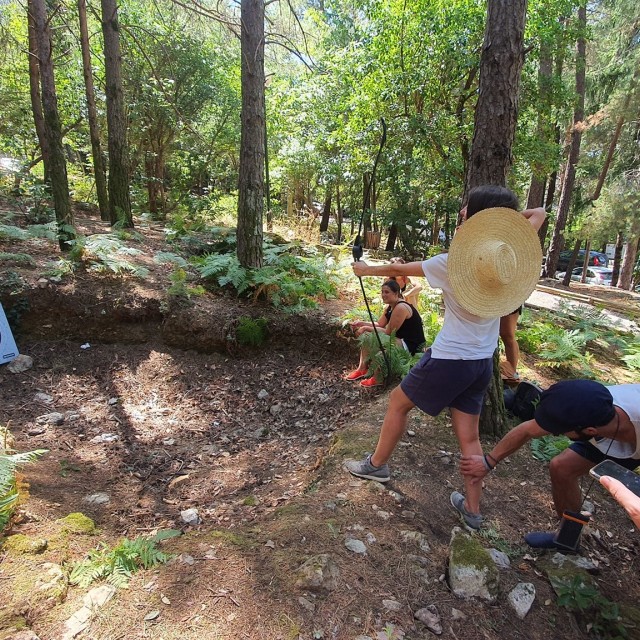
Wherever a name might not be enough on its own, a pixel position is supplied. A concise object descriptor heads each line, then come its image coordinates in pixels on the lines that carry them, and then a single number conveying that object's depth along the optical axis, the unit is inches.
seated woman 191.3
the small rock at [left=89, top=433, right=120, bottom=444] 163.9
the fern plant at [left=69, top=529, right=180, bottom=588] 80.1
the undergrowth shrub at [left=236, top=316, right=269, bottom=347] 227.5
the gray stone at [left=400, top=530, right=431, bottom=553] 97.4
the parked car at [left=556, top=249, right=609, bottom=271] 1059.7
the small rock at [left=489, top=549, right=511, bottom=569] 95.1
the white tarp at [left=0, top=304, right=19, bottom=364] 197.3
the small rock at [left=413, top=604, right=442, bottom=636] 78.3
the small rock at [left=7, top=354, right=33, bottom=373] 199.2
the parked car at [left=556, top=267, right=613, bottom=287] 926.1
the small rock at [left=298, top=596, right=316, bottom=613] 77.3
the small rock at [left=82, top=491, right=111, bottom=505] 123.0
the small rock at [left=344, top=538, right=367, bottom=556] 92.4
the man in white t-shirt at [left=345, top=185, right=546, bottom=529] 97.0
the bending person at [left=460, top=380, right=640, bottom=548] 82.7
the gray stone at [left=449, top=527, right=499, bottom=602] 85.6
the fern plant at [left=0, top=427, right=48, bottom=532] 88.1
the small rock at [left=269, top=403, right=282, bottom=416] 194.7
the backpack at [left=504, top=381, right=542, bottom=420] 153.4
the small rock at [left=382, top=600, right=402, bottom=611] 81.0
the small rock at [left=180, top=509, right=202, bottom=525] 118.7
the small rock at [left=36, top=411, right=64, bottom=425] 169.9
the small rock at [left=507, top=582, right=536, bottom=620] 83.8
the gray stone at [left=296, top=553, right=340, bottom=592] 81.2
